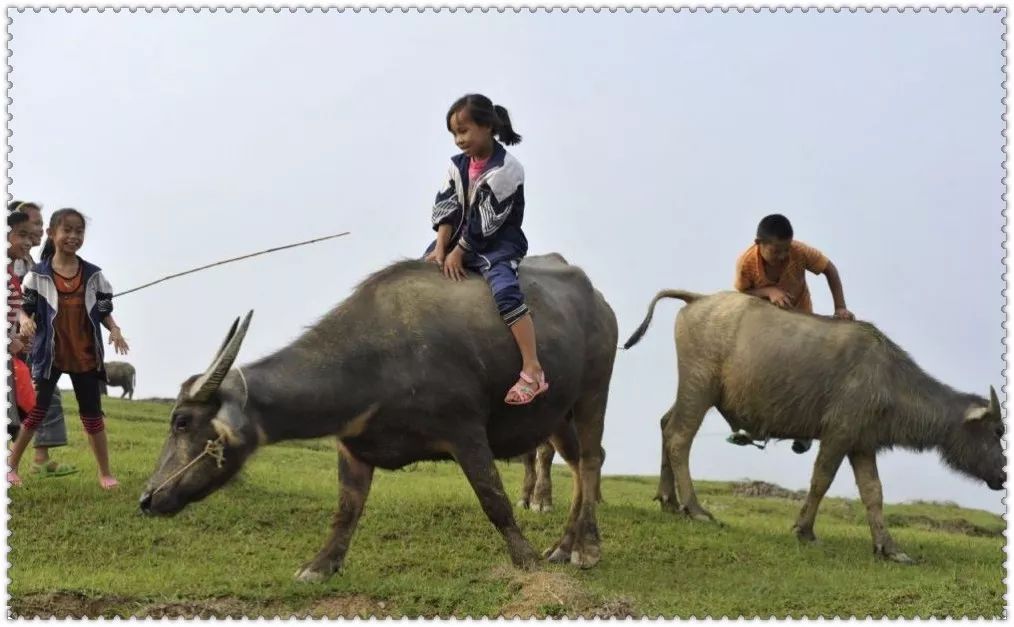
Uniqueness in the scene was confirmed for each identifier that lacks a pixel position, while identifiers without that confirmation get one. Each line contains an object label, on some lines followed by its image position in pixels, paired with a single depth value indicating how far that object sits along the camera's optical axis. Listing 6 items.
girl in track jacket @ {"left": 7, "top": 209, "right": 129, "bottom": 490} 8.41
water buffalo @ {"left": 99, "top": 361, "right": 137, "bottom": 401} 26.12
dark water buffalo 6.22
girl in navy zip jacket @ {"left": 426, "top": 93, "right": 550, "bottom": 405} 6.95
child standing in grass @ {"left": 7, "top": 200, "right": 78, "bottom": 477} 9.47
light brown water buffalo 9.48
